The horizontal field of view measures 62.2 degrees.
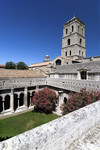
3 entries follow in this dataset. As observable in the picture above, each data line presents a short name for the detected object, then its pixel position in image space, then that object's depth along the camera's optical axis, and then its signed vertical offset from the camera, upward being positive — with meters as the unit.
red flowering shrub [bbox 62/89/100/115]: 7.91 -2.50
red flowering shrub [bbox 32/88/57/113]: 15.10 -4.45
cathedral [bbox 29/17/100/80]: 17.63 +11.74
